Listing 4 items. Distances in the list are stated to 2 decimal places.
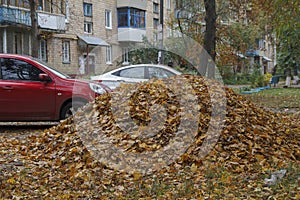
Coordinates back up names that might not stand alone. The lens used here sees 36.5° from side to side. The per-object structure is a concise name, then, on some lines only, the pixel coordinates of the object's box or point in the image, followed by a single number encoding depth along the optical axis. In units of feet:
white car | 44.88
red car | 33.42
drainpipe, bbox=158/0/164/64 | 76.07
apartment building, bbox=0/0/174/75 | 84.53
